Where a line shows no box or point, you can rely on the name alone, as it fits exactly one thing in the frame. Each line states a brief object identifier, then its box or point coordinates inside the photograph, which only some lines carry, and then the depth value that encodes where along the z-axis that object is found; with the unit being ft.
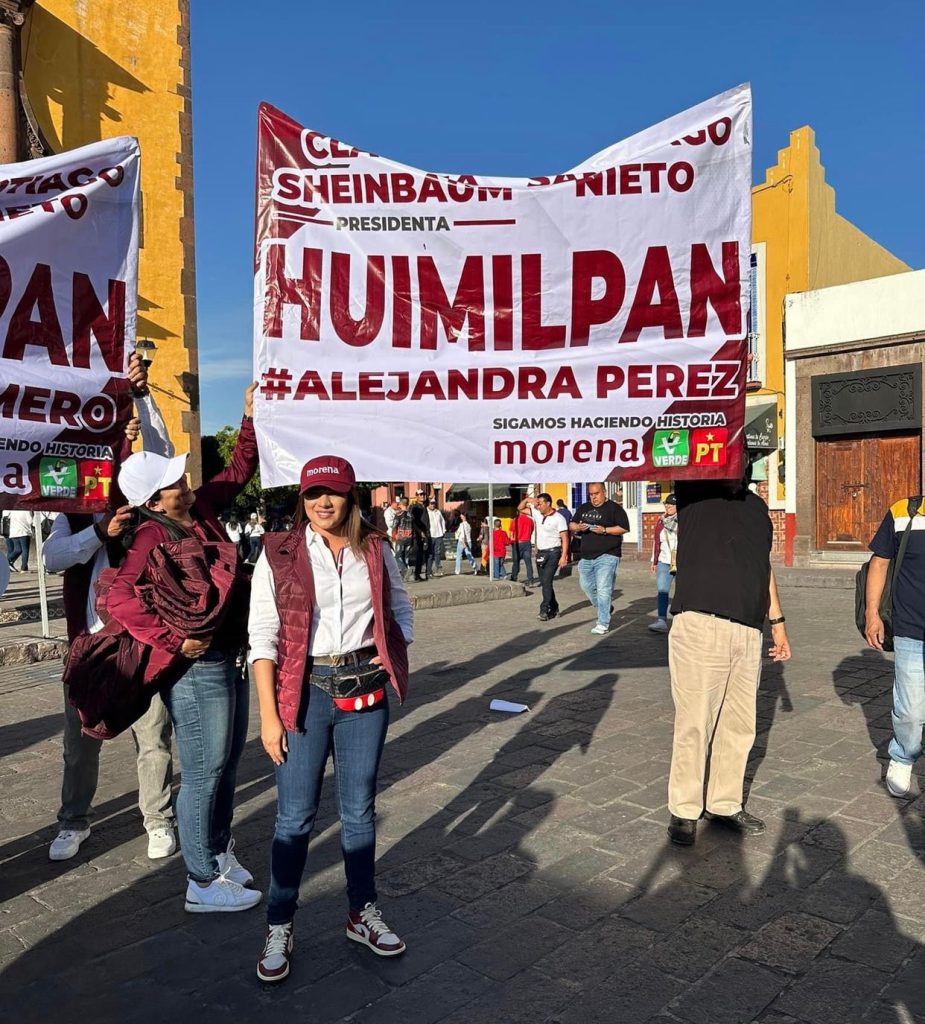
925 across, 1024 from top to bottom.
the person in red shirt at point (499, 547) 61.84
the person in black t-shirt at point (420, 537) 59.52
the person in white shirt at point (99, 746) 13.08
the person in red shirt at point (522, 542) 58.23
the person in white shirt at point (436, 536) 65.12
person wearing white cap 10.96
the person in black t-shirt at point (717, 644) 13.30
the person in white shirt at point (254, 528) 77.57
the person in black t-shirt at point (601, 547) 34.83
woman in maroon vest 9.54
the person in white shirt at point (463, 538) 66.33
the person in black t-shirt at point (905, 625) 14.62
